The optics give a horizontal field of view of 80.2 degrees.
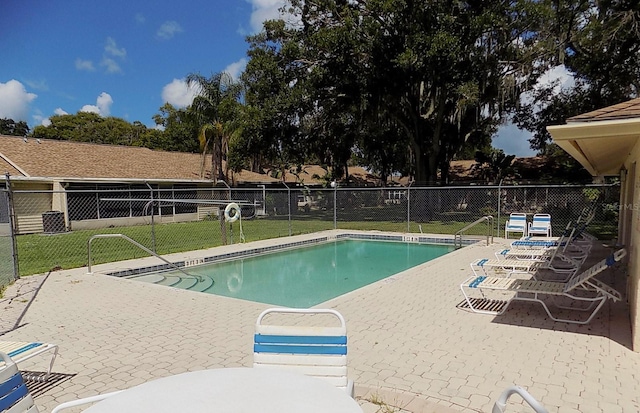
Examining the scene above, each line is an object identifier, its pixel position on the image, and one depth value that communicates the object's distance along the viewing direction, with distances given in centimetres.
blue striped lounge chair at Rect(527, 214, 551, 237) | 1176
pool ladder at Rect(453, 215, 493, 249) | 1223
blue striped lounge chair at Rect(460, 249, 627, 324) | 474
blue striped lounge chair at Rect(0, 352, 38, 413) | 185
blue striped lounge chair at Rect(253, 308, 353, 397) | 247
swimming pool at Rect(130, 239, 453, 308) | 813
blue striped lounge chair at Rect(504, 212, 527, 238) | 1258
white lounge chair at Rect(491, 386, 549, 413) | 171
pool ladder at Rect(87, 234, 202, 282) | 858
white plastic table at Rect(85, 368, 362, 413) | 173
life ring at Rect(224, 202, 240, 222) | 1168
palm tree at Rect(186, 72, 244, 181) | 2233
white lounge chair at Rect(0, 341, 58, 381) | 312
